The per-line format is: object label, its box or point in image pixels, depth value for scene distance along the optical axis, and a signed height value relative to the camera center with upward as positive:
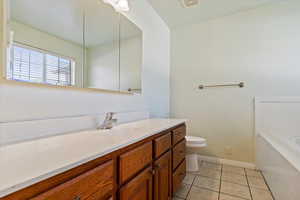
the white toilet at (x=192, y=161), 2.07 -0.84
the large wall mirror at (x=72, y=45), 0.83 +0.39
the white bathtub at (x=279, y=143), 1.16 -0.45
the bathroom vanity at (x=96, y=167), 0.43 -0.25
